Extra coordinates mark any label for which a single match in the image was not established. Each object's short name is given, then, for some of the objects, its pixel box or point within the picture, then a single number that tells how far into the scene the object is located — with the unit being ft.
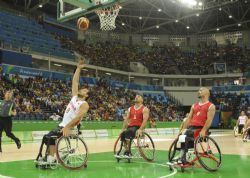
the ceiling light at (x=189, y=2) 103.24
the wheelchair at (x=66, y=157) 23.65
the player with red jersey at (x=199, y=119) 24.06
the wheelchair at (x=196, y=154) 23.47
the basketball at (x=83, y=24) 29.22
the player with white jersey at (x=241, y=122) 71.60
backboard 38.53
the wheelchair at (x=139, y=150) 28.64
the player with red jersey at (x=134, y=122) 29.14
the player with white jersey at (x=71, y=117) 23.70
